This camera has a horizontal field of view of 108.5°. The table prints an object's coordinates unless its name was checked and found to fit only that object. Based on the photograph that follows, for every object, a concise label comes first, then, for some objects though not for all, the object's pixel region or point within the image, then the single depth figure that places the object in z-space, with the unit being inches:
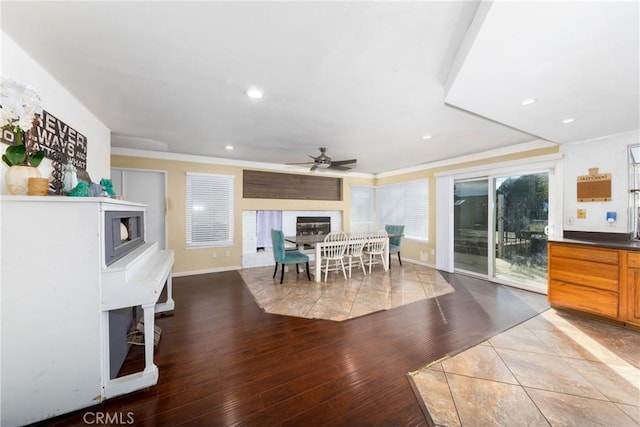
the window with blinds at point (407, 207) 223.3
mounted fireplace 236.7
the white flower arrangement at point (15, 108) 48.4
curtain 219.1
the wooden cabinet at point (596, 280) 97.7
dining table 168.1
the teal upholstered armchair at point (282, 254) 163.0
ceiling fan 148.8
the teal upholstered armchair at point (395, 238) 210.8
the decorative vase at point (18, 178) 54.9
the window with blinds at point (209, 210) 189.2
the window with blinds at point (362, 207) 270.5
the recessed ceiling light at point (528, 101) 81.1
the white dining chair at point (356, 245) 179.8
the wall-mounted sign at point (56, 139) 68.5
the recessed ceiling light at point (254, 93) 85.4
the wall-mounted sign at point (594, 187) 120.1
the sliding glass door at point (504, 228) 148.3
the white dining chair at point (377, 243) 191.0
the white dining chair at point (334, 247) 170.6
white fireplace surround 210.4
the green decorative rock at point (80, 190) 64.0
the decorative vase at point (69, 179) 66.1
